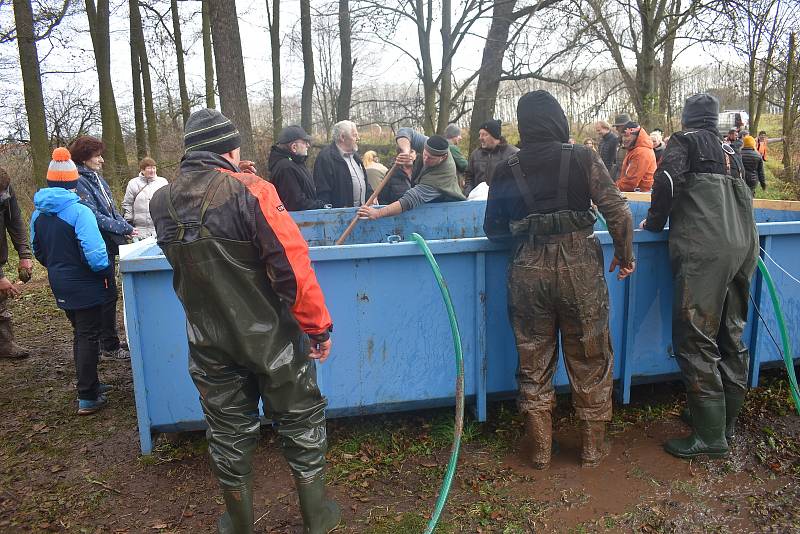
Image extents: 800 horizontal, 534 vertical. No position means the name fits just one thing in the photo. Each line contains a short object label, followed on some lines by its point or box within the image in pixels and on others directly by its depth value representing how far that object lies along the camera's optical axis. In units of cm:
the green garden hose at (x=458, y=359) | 301
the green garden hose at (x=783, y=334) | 355
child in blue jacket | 402
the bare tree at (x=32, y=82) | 1055
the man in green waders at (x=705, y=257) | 328
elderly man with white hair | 572
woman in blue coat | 475
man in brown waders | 306
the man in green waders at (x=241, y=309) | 239
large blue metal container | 330
